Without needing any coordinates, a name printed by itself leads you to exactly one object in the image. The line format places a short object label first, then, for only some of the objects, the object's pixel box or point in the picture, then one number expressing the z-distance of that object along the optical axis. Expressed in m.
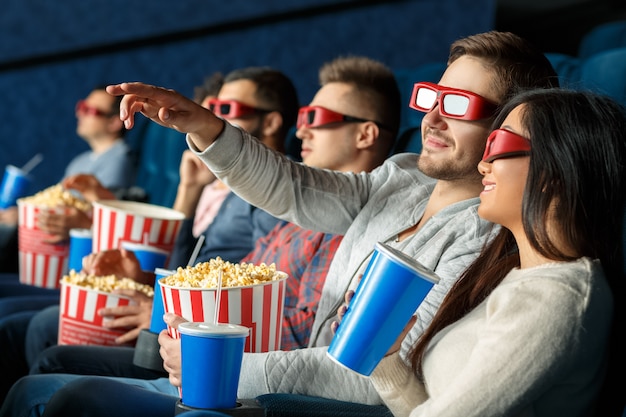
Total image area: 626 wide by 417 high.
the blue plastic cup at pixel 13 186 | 3.37
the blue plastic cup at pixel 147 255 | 2.39
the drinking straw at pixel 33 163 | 4.79
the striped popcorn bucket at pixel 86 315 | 2.07
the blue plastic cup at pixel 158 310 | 1.80
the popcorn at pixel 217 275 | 1.54
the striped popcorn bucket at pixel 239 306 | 1.52
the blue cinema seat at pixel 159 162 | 3.54
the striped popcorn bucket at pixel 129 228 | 2.47
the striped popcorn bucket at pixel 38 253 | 2.84
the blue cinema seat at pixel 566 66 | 2.04
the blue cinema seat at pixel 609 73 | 1.69
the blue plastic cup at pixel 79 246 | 2.66
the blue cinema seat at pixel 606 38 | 2.94
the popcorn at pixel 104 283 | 2.10
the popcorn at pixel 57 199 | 2.83
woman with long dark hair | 1.14
